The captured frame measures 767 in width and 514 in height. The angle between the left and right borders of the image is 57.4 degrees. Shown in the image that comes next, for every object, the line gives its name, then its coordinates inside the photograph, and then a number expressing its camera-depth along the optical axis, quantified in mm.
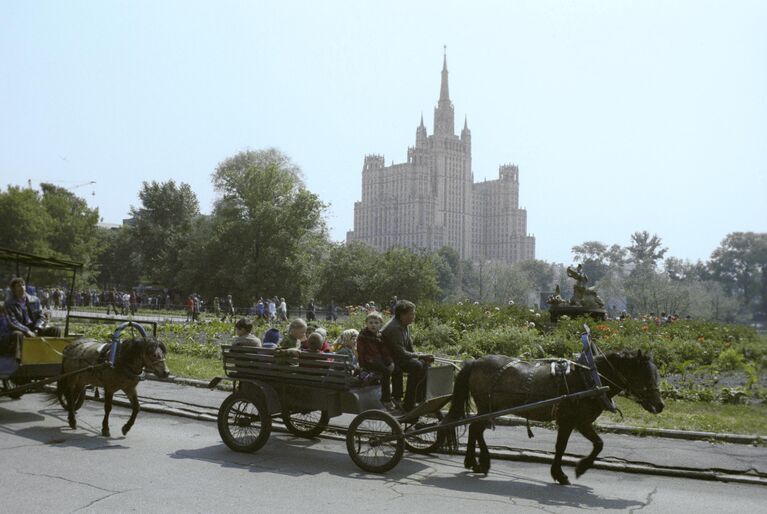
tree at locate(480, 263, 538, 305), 107812
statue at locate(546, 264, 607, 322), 24938
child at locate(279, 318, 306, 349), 9727
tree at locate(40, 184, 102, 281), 55375
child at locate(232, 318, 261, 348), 10000
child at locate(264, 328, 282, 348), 10375
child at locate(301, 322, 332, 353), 9234
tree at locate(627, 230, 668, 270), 135875
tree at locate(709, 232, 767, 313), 68312
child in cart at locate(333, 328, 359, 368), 9508
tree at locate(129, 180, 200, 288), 76625
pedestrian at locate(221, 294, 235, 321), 39862
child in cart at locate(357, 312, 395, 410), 8633
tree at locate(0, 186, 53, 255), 50219
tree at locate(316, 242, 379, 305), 62531
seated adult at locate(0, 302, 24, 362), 10602
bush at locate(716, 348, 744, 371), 15938
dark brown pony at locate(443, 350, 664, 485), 7570
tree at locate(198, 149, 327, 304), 52844
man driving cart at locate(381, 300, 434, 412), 8547
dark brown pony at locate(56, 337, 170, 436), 9641
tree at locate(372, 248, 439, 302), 59997
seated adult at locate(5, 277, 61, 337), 11172
